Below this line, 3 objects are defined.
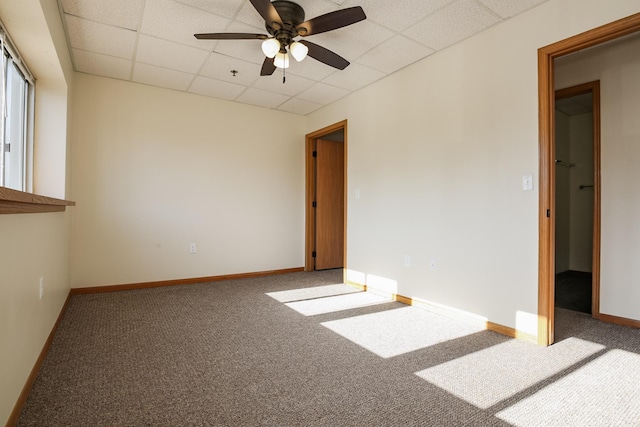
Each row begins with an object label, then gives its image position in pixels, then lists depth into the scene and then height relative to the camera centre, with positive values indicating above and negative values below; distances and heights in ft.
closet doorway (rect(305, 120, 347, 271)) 16.72 +0.69
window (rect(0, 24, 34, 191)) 6.50 +2.21
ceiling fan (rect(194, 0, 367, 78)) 6.59 +4.16
